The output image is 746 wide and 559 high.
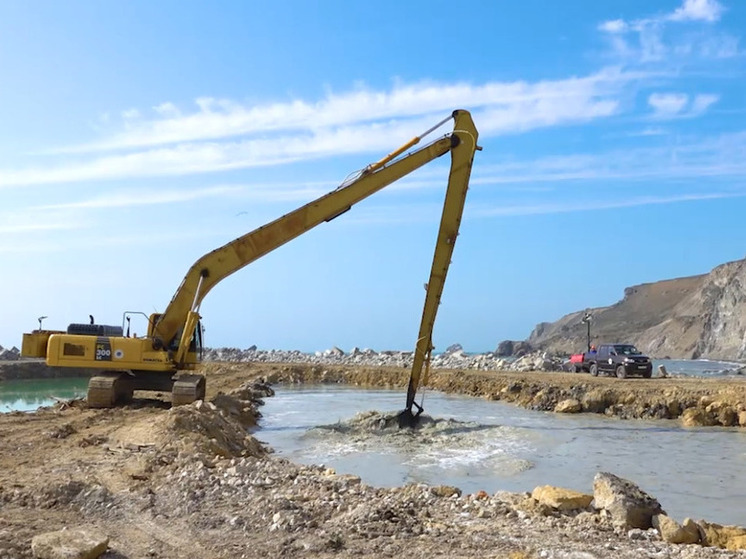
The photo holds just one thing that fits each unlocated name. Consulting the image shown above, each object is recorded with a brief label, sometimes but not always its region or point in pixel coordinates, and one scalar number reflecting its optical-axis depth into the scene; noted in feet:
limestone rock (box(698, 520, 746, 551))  23.39
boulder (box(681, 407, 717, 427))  64.59
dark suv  98.53
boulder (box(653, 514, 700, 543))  23.68
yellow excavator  59.06
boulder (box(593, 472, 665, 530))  25.17
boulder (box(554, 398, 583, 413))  76.13
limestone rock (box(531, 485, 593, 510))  27.04
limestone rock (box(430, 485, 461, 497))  29.07
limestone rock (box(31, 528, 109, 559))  18.63
